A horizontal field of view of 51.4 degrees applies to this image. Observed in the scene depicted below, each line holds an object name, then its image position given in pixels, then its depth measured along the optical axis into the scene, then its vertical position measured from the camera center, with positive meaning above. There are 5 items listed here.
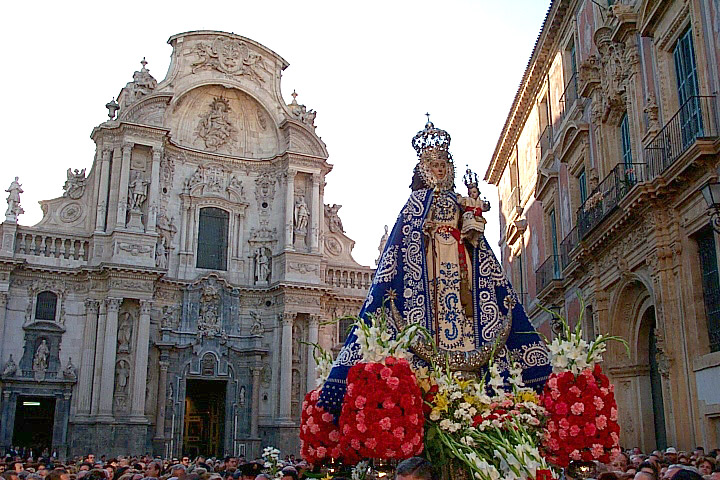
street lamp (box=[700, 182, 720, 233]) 10.87 +3.19
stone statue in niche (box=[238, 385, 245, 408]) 26.27 +0.80
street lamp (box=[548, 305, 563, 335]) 18.35 +2.44
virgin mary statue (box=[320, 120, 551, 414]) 6.36 +1.11
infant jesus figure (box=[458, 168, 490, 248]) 6.81 +1.87
